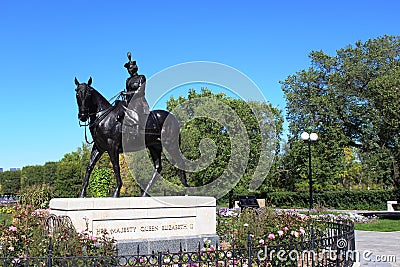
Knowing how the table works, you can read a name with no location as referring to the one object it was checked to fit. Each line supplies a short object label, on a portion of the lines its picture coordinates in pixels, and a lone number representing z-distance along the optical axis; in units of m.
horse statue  10.76
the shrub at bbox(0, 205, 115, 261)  8.14
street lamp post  25.20
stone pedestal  9.98
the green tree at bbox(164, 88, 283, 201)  36.88
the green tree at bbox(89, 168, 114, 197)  31.64
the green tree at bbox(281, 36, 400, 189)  32.44
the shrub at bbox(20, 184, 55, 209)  18.03
